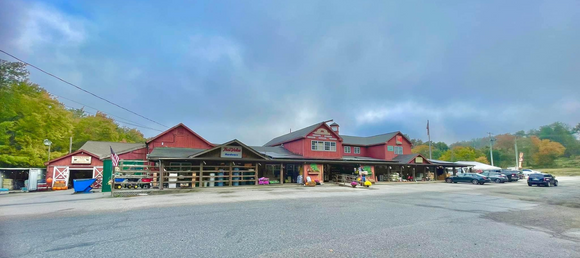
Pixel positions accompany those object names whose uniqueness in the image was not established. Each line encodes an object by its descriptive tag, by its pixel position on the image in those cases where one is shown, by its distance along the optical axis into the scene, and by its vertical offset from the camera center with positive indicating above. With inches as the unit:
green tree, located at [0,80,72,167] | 958.4 +143.9
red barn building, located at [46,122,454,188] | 861.8 +9.1
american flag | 590.2 +2.8
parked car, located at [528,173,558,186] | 1001.5 -93.9
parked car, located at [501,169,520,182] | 1349.4 -102.8
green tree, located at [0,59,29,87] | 750.6 +299.1
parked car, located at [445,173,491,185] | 1123.3 -98.3
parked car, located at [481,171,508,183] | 1235.2 -99.0
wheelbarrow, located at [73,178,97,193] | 708.7 -67.0
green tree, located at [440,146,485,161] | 2695.6 +21.3
